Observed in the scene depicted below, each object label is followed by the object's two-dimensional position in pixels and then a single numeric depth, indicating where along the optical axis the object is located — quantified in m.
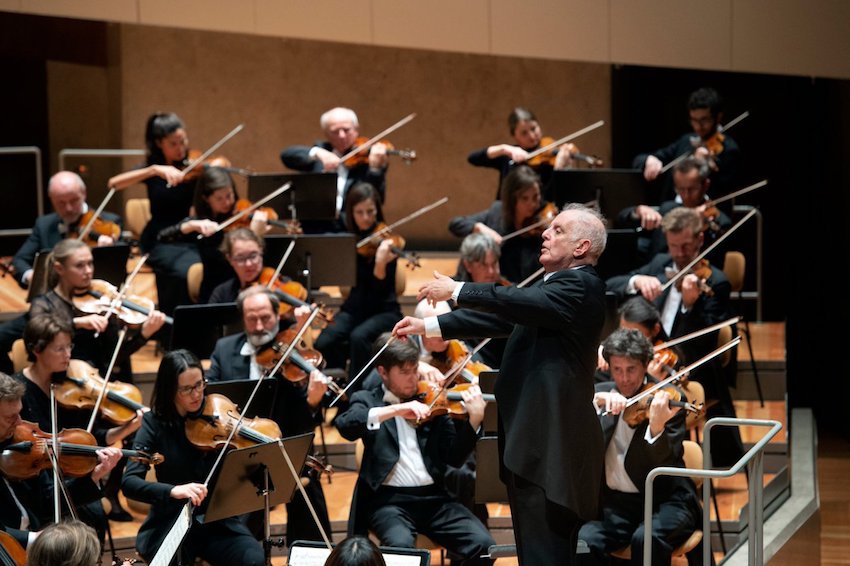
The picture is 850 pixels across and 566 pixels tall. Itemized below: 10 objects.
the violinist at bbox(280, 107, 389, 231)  12.13
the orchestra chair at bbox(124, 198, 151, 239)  12.87
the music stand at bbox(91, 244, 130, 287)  10.48
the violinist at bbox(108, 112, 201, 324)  11.51
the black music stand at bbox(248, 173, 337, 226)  11.55
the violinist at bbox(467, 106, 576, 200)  12.34
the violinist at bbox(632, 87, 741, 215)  12.23
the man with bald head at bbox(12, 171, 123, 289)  11.30
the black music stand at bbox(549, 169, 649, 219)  11.88
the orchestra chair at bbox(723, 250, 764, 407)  11.92
